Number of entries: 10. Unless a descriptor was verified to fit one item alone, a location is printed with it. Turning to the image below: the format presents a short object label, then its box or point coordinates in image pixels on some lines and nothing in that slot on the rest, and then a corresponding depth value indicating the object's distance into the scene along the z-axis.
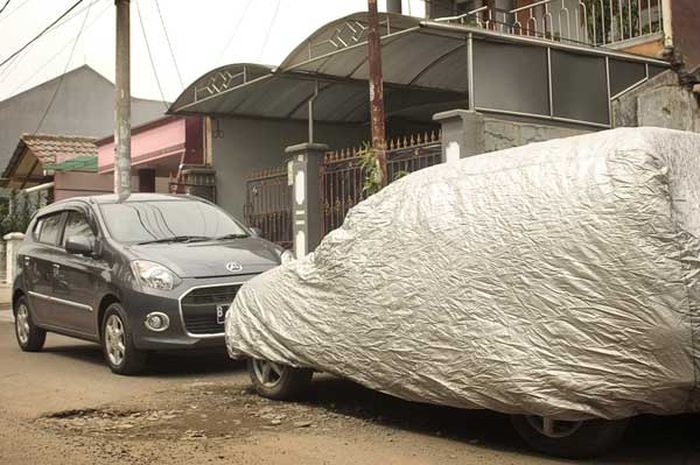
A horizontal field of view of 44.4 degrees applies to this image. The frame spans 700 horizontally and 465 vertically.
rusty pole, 10.52
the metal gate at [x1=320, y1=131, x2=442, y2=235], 11.76
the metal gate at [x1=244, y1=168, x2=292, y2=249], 14.68
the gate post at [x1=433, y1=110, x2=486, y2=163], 10.81
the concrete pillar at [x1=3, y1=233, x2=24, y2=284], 22.56
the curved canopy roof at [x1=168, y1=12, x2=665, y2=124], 11.57
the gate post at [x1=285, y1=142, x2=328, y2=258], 13.50
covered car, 4.25
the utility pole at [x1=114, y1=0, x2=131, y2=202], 14.38
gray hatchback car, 7.75
